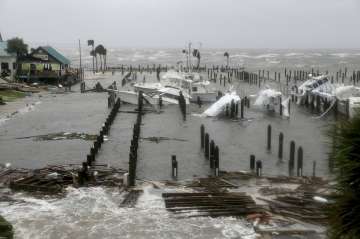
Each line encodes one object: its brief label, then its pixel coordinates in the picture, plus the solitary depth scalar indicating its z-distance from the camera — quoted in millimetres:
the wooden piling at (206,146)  27742
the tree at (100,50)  99469
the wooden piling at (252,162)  24109
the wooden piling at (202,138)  30392
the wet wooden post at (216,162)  23625
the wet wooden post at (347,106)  39638
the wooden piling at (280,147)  27203
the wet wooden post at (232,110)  43250
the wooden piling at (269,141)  29877
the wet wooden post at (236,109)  43531
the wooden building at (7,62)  65000
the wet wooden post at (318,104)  46906
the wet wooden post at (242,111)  43375
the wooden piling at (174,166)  23188
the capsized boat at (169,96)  50812
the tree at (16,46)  63688
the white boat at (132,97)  50094
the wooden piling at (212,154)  25062
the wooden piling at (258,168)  23341
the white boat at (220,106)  43781
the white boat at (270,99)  47062
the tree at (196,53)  97706
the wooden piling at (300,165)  23536
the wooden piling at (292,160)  24550
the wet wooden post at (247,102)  49506
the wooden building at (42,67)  65375
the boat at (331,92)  42219
